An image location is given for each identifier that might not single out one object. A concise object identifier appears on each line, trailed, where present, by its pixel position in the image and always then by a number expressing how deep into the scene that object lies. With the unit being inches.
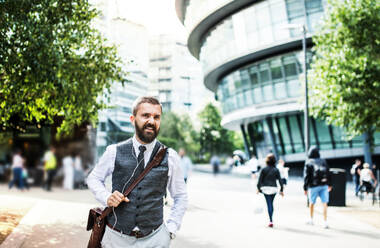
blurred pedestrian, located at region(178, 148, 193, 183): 569.2
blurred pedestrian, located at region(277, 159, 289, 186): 780.6
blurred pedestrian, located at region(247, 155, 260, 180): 676.1
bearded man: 122.6
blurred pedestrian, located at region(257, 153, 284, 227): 408.8
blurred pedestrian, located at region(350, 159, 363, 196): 808.9
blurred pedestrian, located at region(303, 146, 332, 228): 407.8
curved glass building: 1371.8
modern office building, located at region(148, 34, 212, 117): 3215.1
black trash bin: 584.7
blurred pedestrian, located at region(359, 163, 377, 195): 684.9
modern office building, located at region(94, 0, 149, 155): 524.1
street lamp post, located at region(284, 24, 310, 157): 790.5
